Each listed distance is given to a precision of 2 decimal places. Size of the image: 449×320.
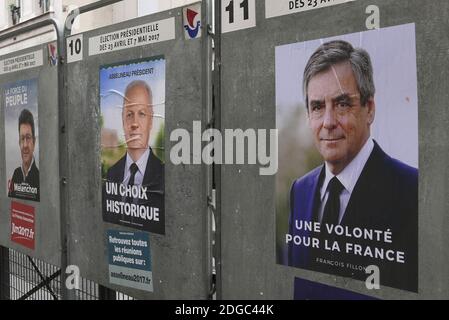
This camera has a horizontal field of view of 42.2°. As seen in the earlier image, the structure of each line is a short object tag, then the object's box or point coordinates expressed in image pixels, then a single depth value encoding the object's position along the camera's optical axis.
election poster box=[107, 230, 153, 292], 3.28
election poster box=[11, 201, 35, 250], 4.41
